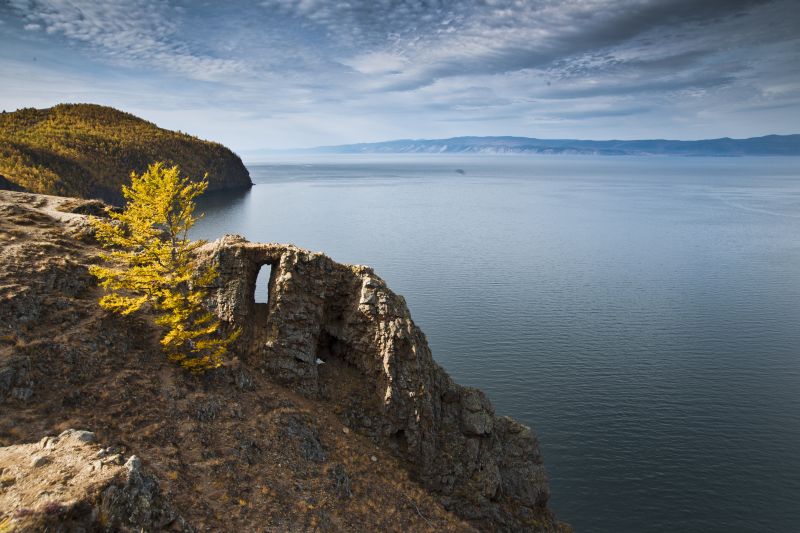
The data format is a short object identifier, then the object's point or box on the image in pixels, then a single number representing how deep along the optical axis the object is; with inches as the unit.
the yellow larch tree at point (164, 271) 1263.5
